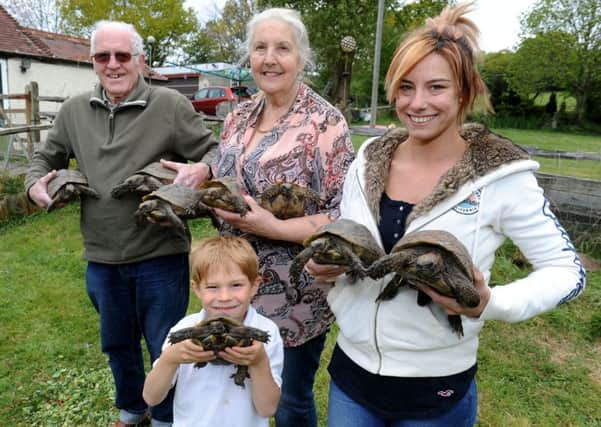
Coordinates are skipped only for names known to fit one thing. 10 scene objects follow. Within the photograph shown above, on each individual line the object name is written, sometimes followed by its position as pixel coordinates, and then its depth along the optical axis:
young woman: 1.73
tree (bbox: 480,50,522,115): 40.60
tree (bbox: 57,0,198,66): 42.50
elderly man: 2.99
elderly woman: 2.41
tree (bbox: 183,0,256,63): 43.66
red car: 26.55
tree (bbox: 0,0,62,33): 40.47
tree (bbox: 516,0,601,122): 40.69
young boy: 2.12
